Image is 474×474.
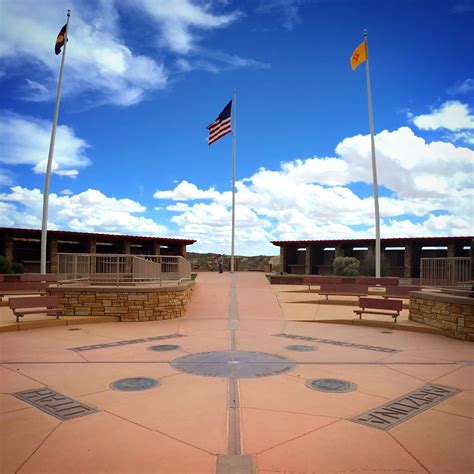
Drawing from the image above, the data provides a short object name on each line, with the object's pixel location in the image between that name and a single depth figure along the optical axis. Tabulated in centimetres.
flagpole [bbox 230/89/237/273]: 2998
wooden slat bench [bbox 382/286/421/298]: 1683
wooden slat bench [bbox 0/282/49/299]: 1625
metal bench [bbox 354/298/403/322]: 1186
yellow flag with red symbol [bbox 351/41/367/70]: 2147
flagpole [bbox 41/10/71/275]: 2058
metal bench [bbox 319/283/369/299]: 1720
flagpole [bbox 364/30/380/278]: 2081
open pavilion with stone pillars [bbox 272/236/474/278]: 2866
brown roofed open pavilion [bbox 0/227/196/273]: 2531
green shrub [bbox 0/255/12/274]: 2152
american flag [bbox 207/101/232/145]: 2552
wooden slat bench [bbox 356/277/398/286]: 2009
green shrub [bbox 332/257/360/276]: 2541
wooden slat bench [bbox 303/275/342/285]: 2055
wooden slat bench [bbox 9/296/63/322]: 1092
